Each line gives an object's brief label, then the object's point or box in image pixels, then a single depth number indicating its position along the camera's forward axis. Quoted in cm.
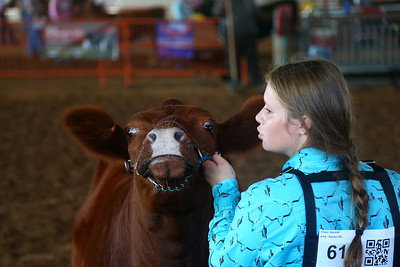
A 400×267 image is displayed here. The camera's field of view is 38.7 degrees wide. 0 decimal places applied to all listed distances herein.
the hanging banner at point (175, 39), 1230
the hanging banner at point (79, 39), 1217
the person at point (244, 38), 1179
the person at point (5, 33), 1260
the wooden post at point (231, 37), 1171
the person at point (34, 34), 1216
